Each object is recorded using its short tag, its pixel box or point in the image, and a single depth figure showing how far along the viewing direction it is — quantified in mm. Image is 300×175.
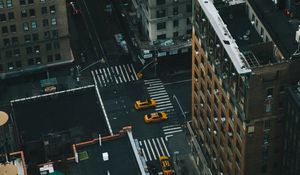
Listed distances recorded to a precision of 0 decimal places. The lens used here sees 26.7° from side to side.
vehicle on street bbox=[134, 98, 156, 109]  156374
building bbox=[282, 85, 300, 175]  105000
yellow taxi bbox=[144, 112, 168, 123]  153197
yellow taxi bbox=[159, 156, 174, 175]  141334
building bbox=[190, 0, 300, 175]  105677
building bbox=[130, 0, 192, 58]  157768
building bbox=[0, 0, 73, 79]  154980
